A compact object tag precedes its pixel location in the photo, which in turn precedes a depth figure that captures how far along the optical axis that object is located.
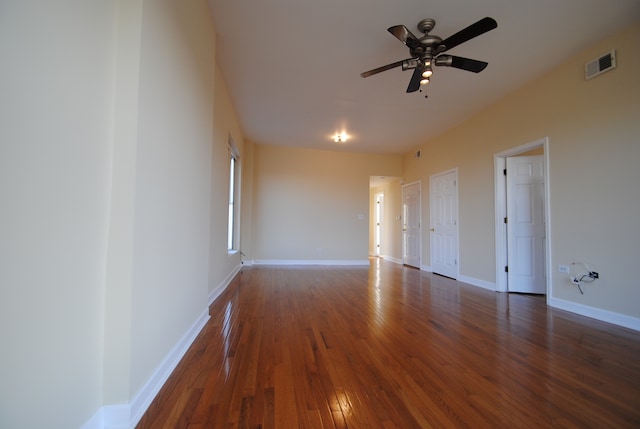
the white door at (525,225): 3.78
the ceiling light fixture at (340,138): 5.29
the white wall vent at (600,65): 2.53
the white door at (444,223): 4.81
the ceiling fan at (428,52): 2.07
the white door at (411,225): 6.04
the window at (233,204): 4.98
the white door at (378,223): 8.18
